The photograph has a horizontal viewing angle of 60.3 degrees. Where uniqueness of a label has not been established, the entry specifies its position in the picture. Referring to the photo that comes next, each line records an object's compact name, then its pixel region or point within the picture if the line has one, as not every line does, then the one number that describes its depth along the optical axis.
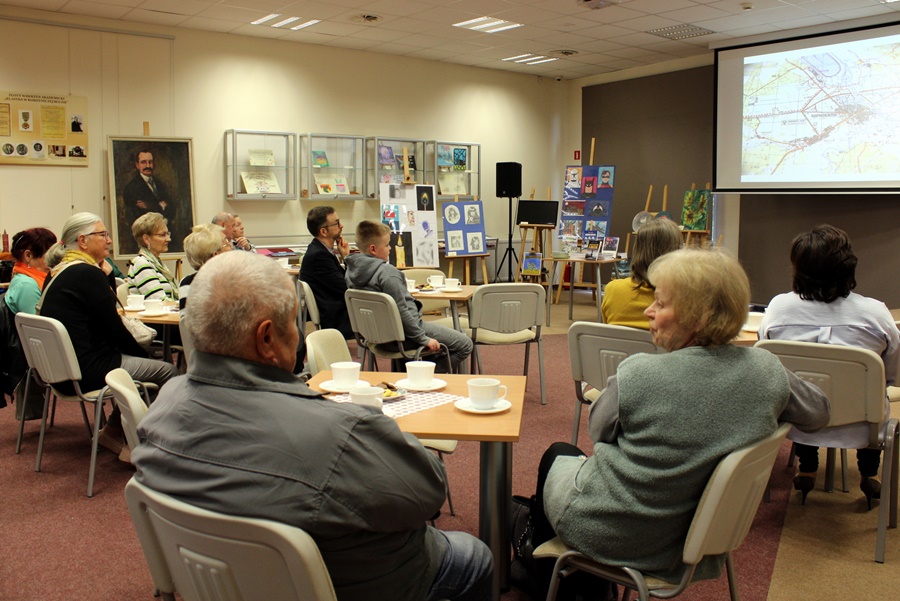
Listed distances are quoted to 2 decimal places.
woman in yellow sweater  3.51
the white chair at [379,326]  4.52
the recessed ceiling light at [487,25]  8.23
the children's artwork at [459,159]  10.48
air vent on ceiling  8.53
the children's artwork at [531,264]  9.82
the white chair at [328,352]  2.88
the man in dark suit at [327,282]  5.50
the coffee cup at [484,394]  2.37
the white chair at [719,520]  1.75
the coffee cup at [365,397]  2.30
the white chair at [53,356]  3.58
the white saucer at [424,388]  2.63
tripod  10.56
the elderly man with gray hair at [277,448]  1.37
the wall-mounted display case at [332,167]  9.19
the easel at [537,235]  9.99
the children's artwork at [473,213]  10.19
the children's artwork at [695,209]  9.50
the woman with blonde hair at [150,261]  4.96
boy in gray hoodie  4.62
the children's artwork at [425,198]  9.50
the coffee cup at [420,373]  2.67
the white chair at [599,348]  3.29
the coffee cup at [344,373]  2.60
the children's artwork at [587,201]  10.09
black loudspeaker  10.09
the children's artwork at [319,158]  9.20
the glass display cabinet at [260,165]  8.65
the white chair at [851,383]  2.81
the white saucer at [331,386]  2.54
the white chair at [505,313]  4.93
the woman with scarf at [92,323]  3.75
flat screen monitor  9.96
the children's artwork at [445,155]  10.34
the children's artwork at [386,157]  9.71
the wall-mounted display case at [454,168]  10.27
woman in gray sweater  1.77
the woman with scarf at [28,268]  4.30
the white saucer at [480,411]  2.34
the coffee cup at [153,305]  4.56
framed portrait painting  7.85
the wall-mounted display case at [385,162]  9.70
